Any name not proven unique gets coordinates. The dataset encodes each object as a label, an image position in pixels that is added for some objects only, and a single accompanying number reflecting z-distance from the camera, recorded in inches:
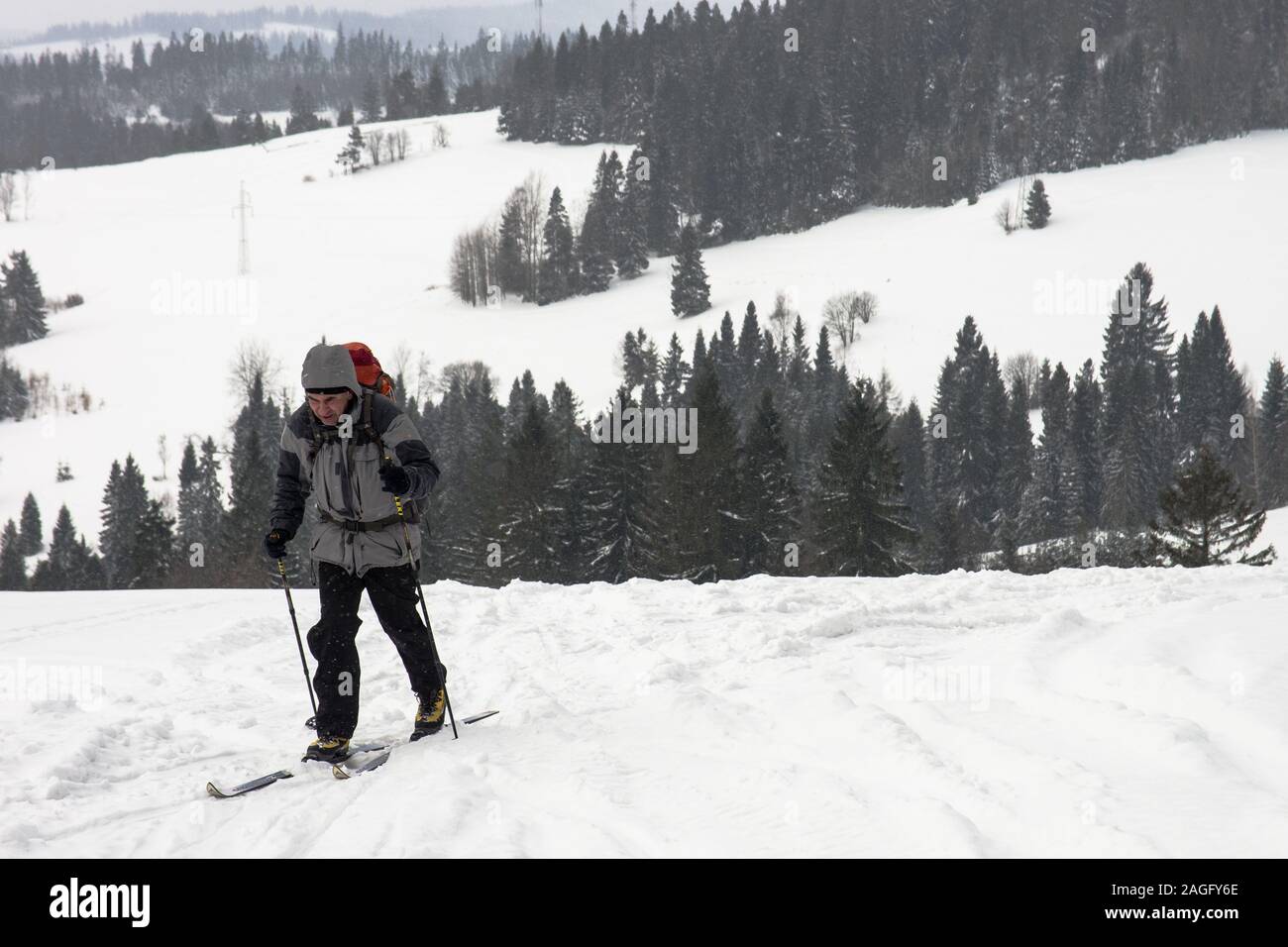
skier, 214.2
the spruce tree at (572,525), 1829.5
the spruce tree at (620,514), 1752.0
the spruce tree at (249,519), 1967.3
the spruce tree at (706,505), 1637.6
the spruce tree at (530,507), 1825.8
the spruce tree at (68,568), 2432.3
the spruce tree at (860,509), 1610.5
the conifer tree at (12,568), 2810.0
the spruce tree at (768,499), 1707.7
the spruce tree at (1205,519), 1232.2
